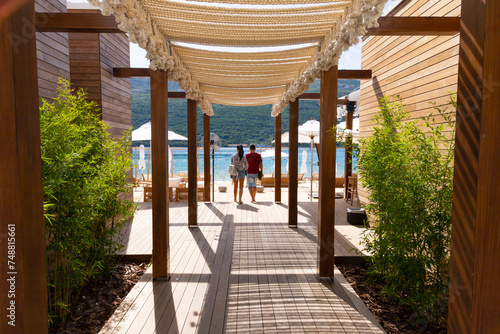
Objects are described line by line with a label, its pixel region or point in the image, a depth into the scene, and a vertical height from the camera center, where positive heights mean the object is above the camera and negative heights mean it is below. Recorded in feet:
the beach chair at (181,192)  29.84 -3.14
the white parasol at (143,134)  36.19 +3.05
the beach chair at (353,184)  27.06 -2.18
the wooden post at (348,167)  30.30 -0.71
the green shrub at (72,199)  8.49 -1.20
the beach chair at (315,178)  48.85 -2.88
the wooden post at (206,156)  26.59 +0.33
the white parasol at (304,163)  44.75 -0.46
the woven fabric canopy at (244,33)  8.25 +4.28
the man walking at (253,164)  26.18 -0.36
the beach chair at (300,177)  48.67 -2.71
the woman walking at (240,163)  26.66 -0.28
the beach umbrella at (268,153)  47.35 +1.06
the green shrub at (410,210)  8.70 -1.51
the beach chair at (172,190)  29.78 -2.88
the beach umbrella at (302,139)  35.23 +2.70
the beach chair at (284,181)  44.66 -3.07
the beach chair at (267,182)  44.45 -3.19
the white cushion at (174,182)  29.91 -2.20
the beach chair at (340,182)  41.32 -2.97
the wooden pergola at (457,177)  3.47 -0.20
